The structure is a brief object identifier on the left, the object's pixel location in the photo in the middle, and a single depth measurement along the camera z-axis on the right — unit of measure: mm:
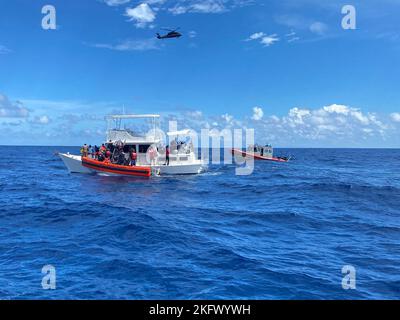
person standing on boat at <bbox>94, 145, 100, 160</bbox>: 32219
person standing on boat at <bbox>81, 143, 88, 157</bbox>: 32828
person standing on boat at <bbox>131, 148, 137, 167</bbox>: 30844
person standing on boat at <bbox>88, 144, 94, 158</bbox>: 33878
